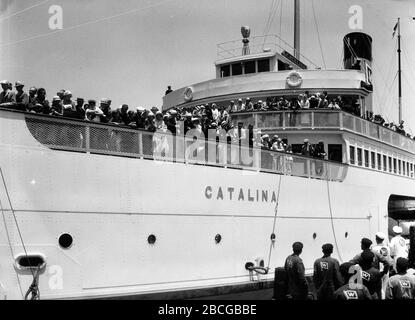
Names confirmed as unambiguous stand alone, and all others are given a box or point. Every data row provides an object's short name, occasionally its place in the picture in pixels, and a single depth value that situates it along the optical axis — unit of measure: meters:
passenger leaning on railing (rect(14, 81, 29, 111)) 7.98
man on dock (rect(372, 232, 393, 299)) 8.75
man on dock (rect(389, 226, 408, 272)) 10.55
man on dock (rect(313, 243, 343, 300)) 7.39
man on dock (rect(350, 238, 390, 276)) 7.23
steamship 7.65
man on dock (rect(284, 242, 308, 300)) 7.56
